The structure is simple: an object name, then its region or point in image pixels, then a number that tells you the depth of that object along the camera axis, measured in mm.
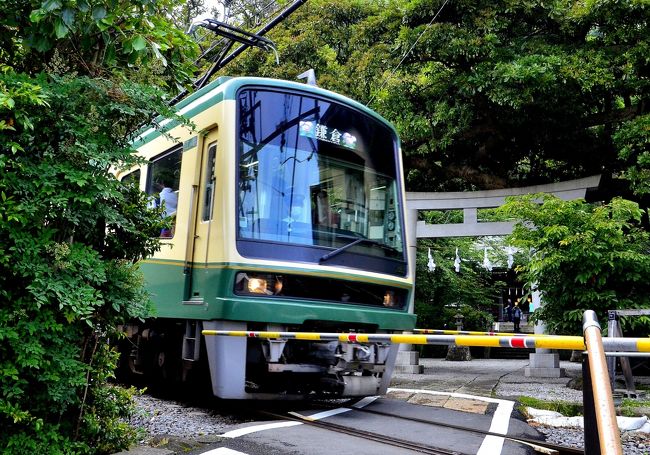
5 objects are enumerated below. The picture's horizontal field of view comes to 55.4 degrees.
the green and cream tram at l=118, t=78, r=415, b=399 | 5656
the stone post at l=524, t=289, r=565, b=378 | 10930
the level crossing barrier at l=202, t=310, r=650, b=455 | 1971
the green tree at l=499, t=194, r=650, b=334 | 8703
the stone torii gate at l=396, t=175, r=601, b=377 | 10999
